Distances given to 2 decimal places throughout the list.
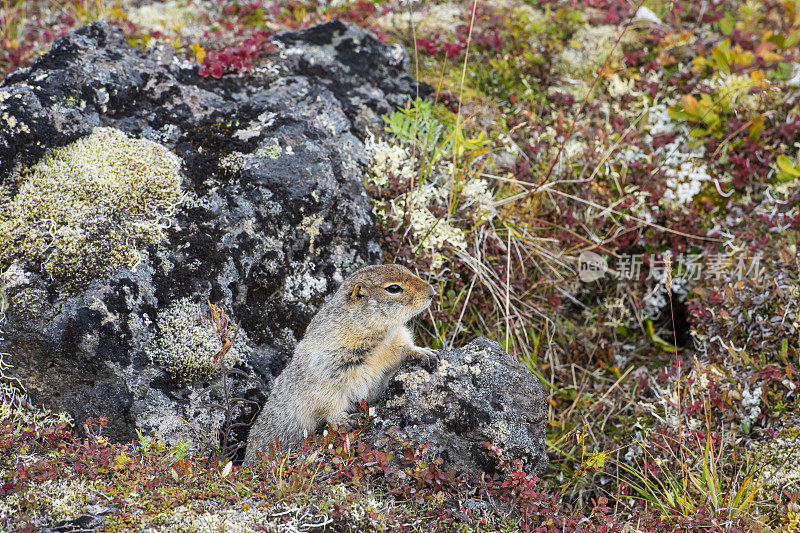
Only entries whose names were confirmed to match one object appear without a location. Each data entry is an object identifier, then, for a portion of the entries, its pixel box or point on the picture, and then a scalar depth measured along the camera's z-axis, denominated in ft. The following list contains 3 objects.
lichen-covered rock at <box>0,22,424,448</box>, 34.32
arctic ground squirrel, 35.09
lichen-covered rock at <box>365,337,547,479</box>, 33.30
